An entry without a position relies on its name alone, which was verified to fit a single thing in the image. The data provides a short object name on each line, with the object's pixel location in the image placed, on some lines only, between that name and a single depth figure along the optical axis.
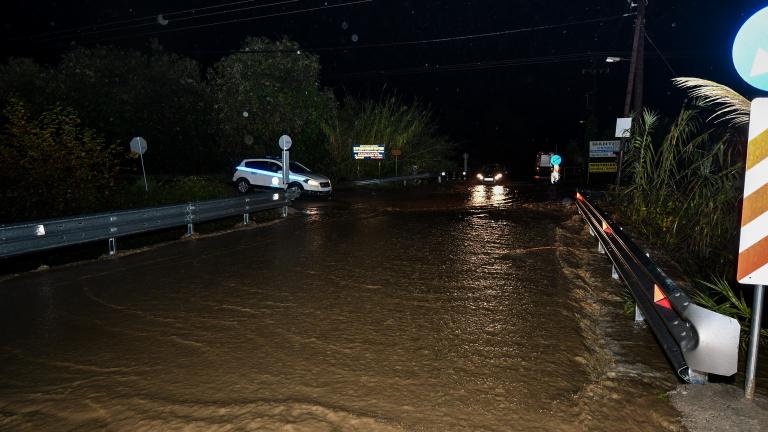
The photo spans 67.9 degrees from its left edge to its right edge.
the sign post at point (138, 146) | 17.67
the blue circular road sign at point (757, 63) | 4.15
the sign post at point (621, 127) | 17.50
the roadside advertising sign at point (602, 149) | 34.53
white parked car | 25.39
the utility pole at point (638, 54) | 22.91
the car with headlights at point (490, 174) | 40.19
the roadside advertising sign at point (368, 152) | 35.50
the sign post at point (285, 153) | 22.03
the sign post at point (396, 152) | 37.00
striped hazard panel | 3.73
